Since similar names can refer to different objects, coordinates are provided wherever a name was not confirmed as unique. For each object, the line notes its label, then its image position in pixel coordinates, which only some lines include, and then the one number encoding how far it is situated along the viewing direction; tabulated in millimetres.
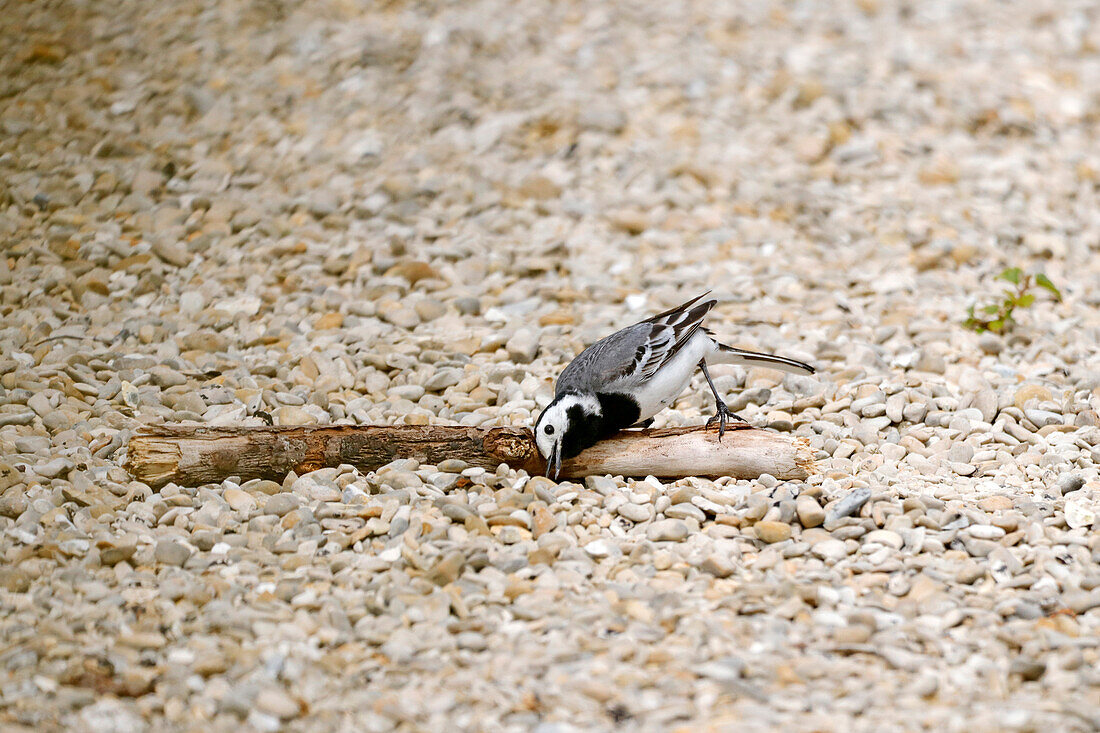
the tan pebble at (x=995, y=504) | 7090
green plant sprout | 9969
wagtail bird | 7371
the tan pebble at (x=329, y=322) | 9836
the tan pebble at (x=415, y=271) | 10594
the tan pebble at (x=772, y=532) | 6805
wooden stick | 7270
